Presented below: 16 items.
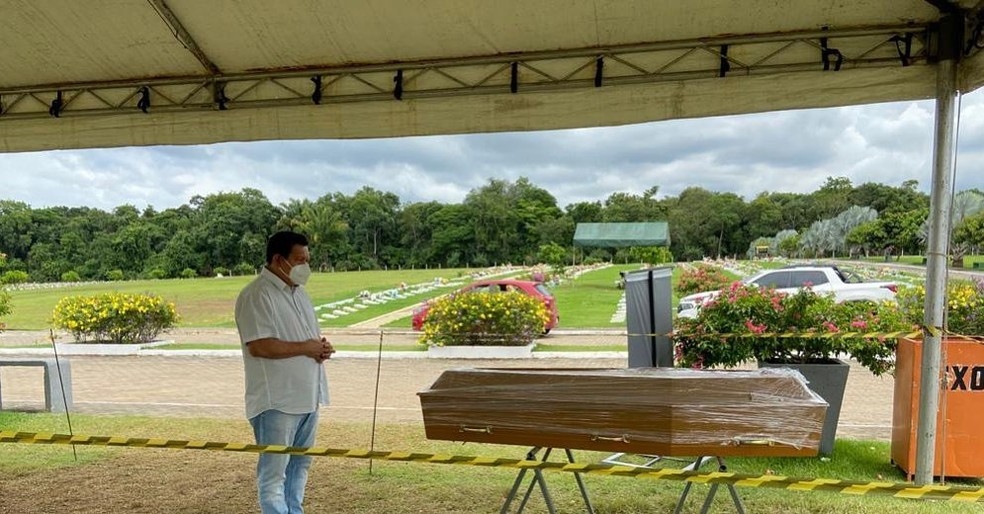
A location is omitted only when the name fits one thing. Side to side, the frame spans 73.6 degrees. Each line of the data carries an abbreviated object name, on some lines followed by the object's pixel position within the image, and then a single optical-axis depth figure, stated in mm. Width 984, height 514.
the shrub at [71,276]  49125
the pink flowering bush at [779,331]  5324
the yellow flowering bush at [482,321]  12234
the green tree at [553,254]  40819
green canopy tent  40969
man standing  3023
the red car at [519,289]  15031
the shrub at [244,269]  50625
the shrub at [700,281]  19519
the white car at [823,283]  14320
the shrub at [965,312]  6176
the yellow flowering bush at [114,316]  13891
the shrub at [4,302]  11302
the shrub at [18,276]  42184
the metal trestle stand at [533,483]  3016
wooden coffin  2518
